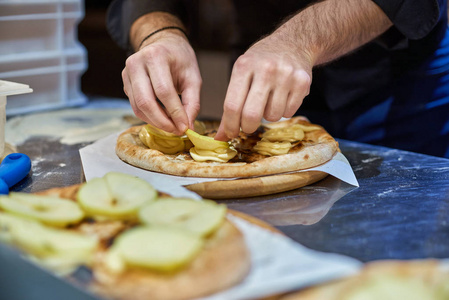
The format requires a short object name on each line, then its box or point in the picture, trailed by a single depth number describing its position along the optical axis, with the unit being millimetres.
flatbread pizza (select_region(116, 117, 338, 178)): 1062
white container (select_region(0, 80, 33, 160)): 1113
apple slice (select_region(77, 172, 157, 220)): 884
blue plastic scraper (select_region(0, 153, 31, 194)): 1058
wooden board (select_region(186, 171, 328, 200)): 1035
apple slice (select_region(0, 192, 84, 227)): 865
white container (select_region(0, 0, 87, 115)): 1468
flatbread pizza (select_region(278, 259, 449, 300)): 797
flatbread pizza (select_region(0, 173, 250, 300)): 809
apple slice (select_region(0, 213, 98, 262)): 828
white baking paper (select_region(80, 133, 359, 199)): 1029
